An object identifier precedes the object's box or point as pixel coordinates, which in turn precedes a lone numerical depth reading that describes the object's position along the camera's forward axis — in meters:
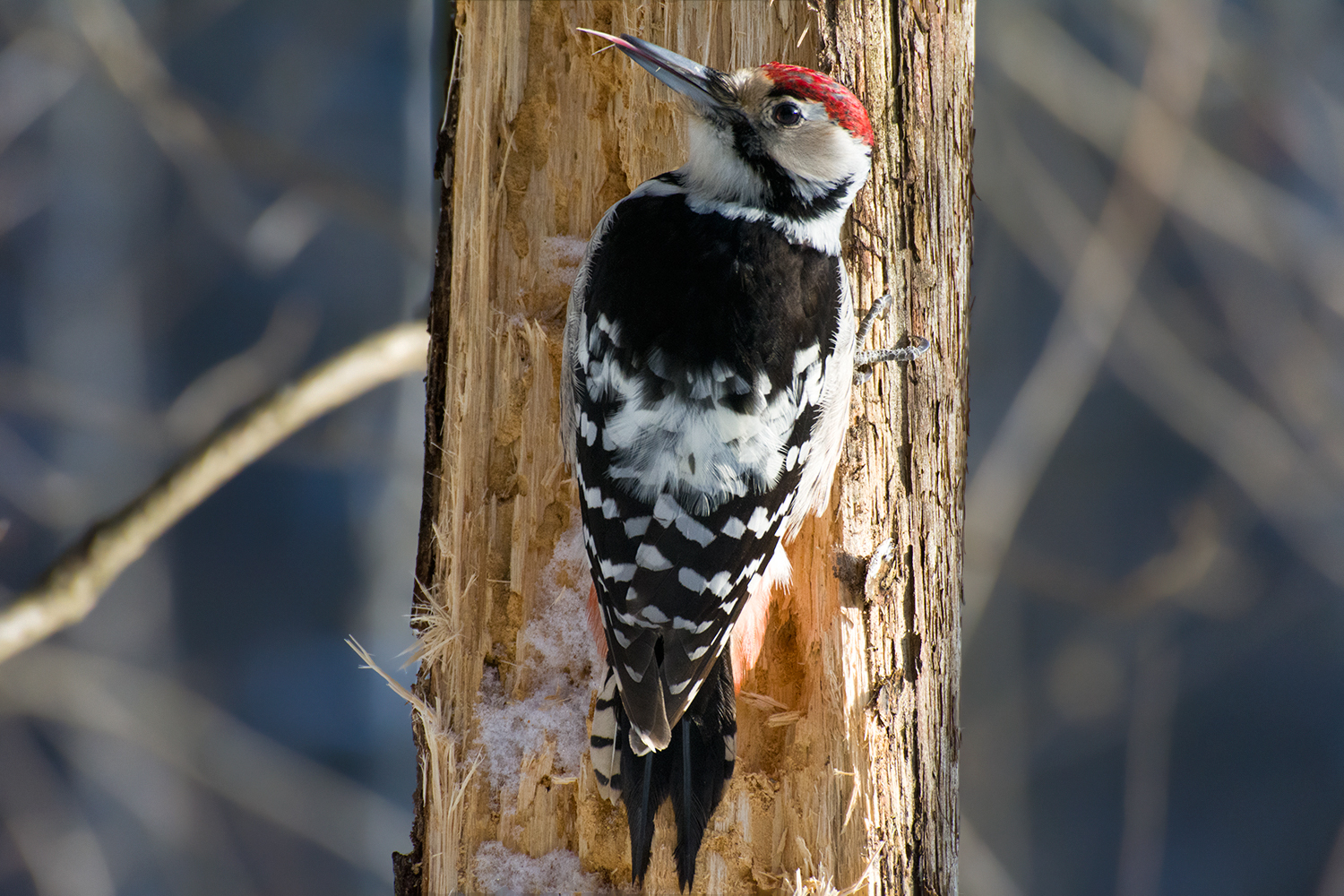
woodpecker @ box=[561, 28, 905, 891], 3.66
